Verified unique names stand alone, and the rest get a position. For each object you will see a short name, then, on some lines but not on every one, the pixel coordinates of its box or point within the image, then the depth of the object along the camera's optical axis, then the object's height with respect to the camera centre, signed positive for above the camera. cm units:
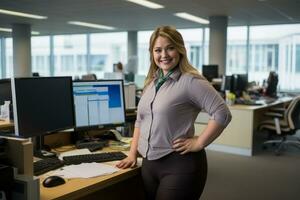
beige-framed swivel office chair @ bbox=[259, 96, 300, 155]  547 -80
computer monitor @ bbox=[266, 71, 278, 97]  738 -24
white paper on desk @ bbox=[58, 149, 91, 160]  212 -50
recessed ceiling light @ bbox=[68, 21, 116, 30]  1051 +158
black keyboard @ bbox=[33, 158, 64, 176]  174 -49
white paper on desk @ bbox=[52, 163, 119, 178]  172 -51
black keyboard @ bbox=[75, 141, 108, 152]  231 -50
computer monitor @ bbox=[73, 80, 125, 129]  229 -21
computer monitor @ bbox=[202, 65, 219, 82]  777 +6
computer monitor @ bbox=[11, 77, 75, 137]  179 -18
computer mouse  153 -49
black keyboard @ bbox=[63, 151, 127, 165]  196 -50
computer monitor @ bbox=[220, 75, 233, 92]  625 -18
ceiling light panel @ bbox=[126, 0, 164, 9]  730 +154
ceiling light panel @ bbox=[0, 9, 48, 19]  882 +158
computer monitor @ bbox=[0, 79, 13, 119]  243 -14
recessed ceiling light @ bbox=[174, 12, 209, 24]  889 +155
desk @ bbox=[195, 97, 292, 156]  538 -93
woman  168 -25
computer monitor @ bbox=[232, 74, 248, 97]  642 -18
